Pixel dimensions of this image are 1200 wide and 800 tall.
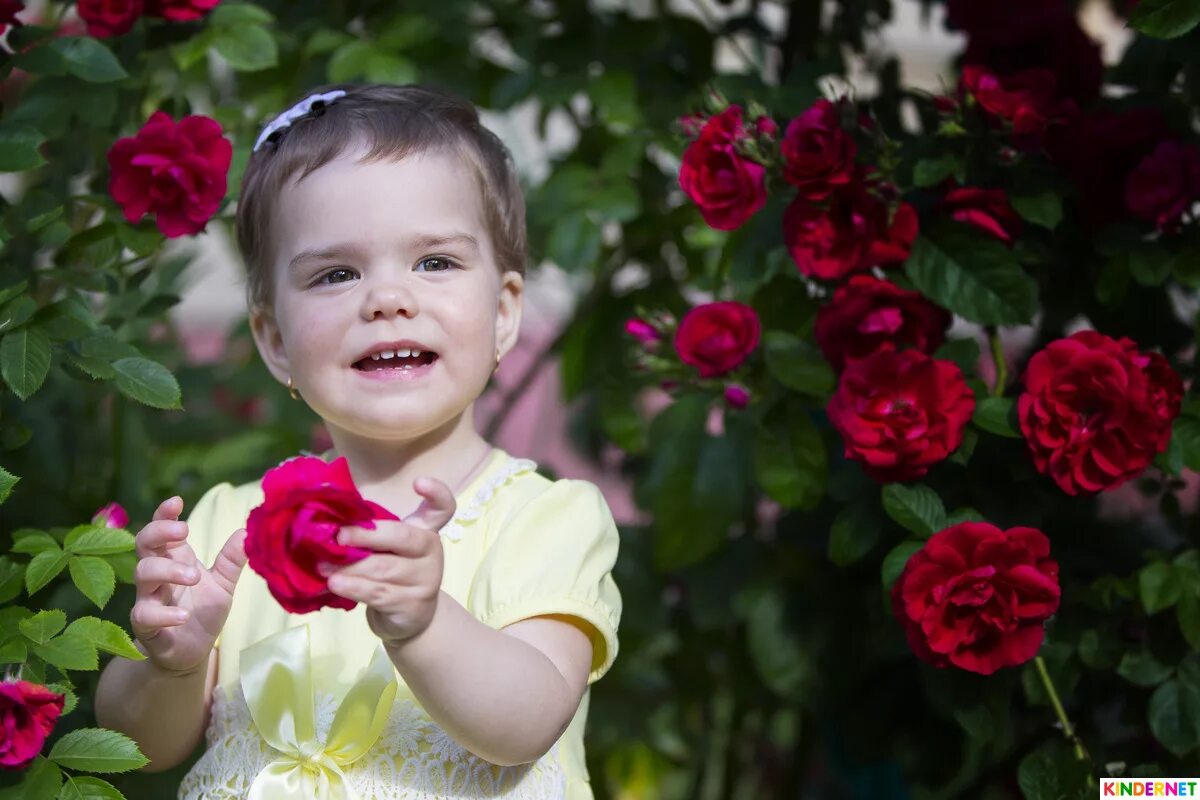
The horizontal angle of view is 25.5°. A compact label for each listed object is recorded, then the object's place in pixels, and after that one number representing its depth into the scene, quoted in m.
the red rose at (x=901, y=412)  1.26
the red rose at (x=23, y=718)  1.14
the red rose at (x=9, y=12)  1.28
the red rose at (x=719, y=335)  1.32
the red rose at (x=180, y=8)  1.33
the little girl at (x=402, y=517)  1.16
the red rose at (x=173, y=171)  1.26
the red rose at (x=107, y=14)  1.32
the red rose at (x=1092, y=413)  1.25
